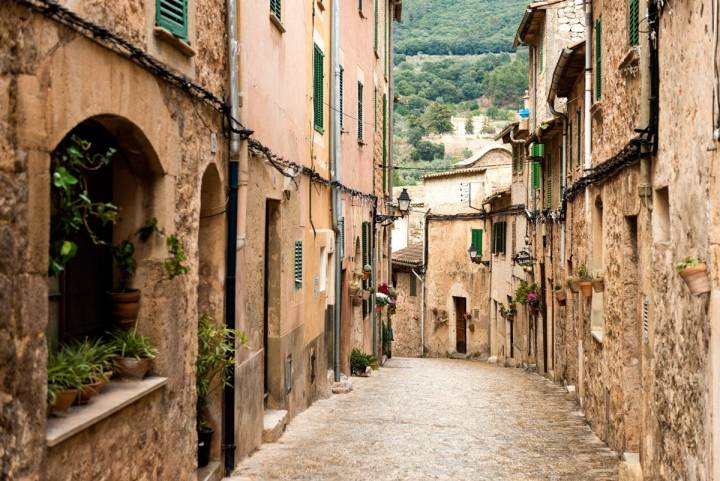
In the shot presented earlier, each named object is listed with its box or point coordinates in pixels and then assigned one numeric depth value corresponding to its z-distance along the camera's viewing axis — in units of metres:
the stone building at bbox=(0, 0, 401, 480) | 4.72
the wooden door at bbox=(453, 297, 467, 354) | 40.00
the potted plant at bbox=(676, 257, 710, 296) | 6.27
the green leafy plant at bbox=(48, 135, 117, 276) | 5.21
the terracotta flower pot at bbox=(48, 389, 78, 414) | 5.28
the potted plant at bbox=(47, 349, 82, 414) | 5.26
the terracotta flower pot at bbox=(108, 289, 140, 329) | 6.80
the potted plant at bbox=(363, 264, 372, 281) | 21.51
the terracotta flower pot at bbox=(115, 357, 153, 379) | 6.62
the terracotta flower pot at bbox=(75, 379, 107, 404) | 5.69
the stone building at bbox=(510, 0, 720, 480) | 6.64
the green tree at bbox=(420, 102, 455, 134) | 97.75
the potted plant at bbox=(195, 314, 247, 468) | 8.55
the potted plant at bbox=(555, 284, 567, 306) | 18.64
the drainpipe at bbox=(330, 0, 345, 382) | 16.92
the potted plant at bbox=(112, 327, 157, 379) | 6.63
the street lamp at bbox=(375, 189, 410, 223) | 26.89
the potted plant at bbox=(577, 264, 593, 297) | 13.66
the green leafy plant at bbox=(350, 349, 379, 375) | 20.98
